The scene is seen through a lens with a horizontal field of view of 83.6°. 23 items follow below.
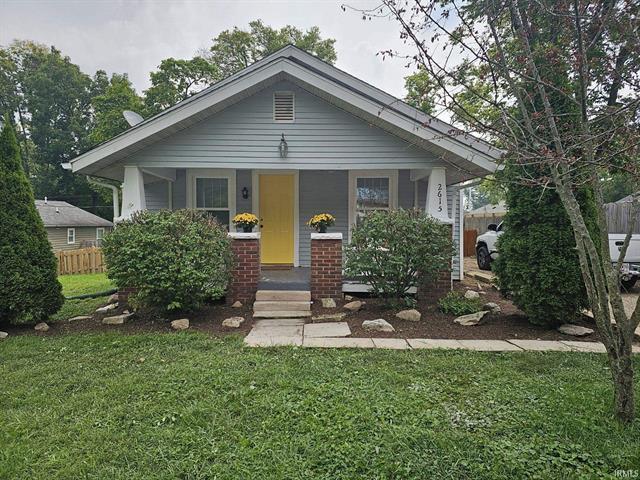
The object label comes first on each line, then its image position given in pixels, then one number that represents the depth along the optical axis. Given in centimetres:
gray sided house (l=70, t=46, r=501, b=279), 622
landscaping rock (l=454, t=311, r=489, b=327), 517
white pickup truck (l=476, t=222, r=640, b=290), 732
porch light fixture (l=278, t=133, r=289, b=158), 654
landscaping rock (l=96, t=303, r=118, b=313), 605
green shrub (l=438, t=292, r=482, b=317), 559
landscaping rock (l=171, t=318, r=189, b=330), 504
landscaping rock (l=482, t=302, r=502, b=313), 579
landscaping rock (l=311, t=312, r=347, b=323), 538
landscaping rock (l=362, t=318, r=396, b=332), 488
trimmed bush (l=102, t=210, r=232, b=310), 505
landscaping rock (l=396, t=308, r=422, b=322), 535
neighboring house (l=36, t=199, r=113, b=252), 2239
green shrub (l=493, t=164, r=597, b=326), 474
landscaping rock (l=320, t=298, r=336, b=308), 602
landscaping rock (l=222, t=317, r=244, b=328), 513
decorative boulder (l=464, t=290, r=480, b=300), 659
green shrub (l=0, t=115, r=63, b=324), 491
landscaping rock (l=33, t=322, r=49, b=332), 504
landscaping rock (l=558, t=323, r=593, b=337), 466
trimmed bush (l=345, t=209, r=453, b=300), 557
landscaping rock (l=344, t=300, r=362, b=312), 585
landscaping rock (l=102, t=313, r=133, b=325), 529
